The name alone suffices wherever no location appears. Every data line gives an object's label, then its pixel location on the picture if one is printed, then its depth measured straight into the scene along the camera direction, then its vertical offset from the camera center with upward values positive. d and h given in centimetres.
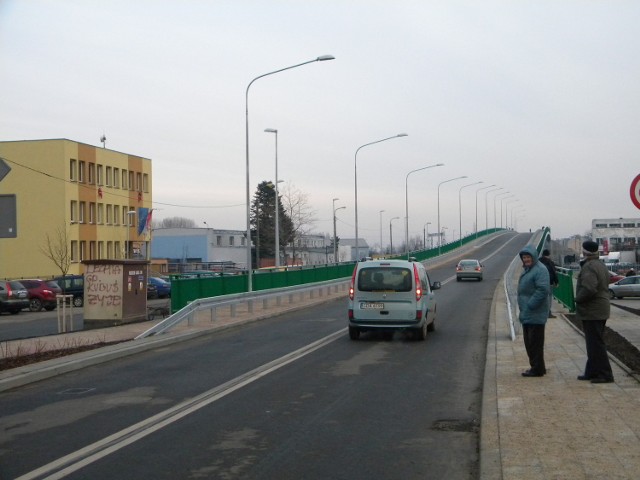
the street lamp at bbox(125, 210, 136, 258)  6353 +308
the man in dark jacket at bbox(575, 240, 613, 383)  1037 -67
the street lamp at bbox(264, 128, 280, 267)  4250 +215
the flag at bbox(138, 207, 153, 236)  6644 +333
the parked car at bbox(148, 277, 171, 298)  4838 -159
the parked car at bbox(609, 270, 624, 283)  5308 -165
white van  1766 -93
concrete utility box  2280 -88
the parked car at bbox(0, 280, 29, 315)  3566 -152
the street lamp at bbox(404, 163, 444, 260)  6867 +252
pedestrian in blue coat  1130 -80
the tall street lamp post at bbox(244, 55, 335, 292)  2911 +453
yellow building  6012 +427
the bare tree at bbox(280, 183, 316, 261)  8094 +348
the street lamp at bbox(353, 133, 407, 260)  4954 +522
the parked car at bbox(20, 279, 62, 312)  3838 -157
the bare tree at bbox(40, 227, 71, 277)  5766 +103
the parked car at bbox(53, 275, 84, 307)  4200 -131
